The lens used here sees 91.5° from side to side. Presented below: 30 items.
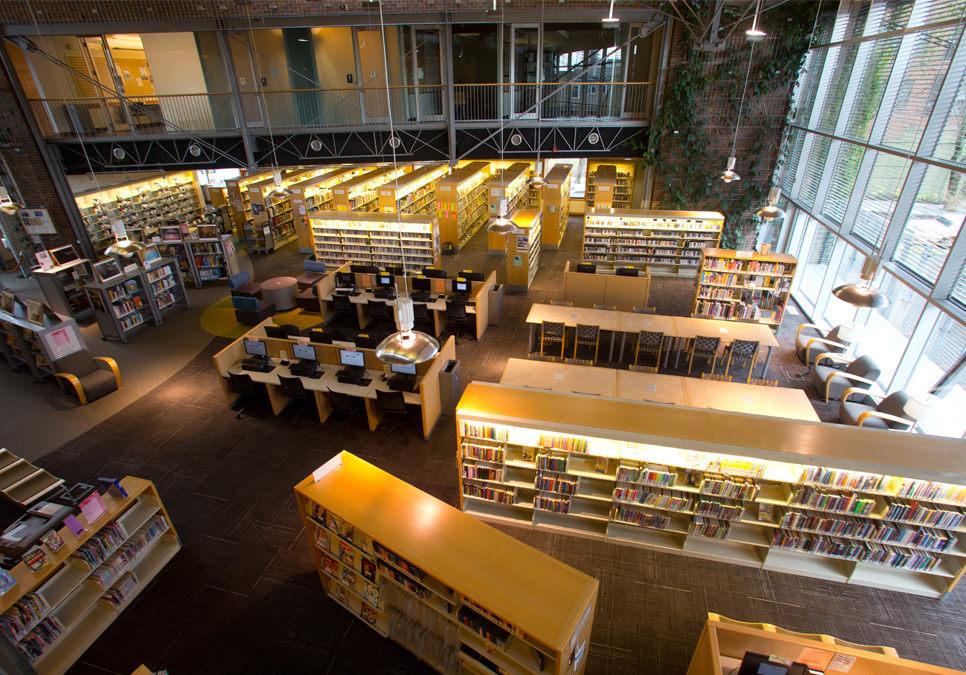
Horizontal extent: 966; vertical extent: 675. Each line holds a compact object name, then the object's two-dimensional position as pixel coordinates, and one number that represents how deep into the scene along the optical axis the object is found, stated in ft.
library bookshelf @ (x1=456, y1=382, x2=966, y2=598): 16.38
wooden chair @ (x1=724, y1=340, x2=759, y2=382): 29.17
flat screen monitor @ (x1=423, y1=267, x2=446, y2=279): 37.65
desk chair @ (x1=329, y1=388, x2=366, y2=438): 25.38
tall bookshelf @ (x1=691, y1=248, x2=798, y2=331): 34.96
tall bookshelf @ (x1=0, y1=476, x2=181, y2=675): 14.92
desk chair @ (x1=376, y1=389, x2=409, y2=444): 24.29
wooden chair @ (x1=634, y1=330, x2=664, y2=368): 30.07
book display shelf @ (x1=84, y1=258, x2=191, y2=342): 35.24
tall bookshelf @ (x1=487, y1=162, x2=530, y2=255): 48.55
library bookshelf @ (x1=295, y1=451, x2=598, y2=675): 12.46
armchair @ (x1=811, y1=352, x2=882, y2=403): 27.17
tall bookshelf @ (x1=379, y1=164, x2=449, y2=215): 48.34
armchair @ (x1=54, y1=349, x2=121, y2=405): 29.01
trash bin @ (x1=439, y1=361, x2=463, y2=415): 26.48
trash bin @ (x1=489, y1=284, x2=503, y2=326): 36.59
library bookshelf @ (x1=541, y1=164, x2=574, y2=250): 49.60
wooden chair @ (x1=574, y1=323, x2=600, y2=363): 30.86
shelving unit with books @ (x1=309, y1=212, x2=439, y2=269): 43.04
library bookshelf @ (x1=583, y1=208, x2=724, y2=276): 42.27
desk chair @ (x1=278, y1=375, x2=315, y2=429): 25.41
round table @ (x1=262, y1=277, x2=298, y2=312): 39.52
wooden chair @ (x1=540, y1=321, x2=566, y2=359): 31.71
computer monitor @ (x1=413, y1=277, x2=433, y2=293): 36.47
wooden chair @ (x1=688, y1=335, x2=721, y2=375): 29.81
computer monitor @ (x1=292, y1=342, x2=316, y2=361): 27.35
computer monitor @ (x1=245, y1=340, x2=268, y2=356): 27.94
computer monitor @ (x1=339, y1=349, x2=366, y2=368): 26.61
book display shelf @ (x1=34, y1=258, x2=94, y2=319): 37.78
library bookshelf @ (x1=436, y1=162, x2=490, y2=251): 49.32
